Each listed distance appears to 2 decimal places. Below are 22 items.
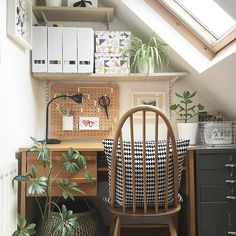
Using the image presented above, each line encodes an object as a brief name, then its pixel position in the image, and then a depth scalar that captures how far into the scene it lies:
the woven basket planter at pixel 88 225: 1.66
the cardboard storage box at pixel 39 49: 1.94
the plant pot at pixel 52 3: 2.06
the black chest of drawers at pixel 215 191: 1.63
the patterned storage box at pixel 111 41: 2.02
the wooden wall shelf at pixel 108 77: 2.01
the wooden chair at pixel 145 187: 1.34
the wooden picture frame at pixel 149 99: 2.28
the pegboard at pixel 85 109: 2.23
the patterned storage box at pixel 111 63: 2.01
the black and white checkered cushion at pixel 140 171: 1.41
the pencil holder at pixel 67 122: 2.15
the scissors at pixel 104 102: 2.22
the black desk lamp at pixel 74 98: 2.05
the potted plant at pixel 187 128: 1.94
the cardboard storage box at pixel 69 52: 1.95
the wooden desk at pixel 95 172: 1.65
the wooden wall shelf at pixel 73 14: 2.04
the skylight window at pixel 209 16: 1.75
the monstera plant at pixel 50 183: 1.45
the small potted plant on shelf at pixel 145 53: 1.97
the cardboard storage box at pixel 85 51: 1.95
